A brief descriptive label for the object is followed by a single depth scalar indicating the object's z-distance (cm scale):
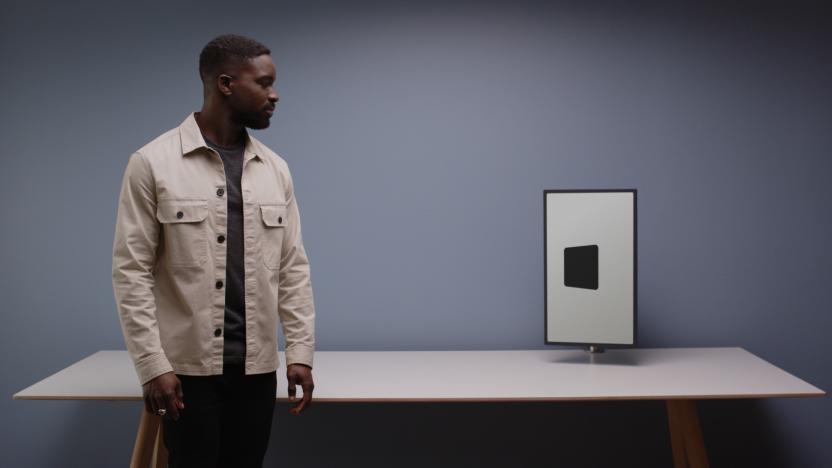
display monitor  227
